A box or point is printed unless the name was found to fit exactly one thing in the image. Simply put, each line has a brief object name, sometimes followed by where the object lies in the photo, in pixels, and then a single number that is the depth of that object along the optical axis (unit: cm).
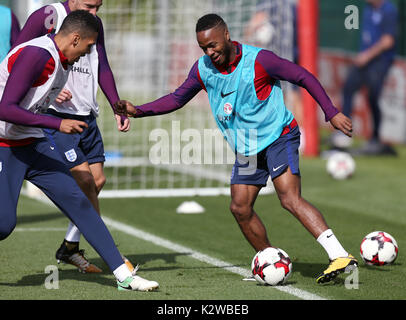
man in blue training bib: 1269
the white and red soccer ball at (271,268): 1245
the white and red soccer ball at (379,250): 1415
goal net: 2623
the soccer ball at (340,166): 2683
